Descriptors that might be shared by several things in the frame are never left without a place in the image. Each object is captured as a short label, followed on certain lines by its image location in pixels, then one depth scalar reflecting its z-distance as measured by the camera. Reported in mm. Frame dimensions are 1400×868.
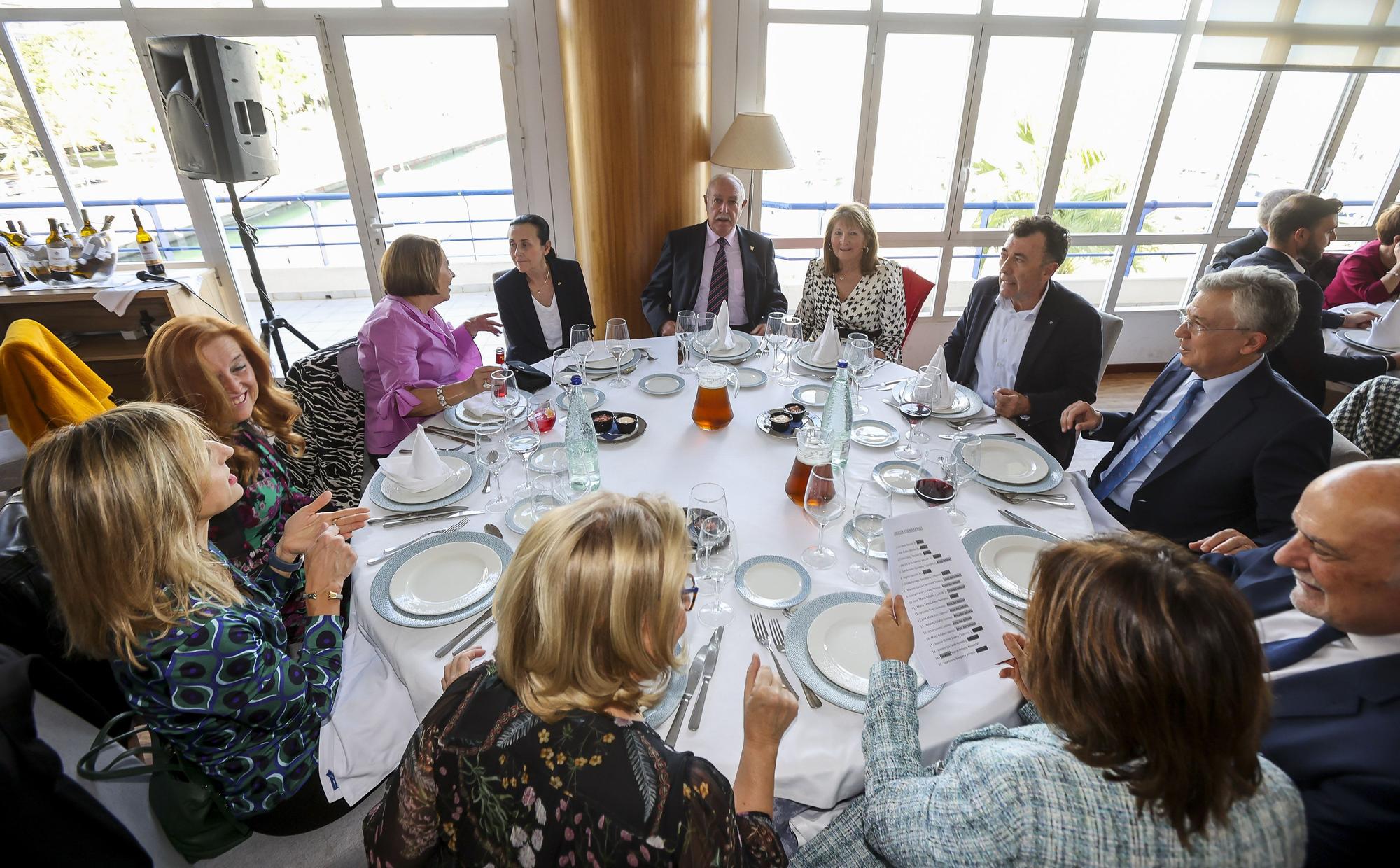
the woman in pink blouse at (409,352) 2336
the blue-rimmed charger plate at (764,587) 1300
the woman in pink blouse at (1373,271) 3660
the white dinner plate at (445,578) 1330
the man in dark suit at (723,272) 3572
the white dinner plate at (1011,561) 1374
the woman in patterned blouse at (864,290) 3064
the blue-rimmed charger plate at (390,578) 1285
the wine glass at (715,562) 1286
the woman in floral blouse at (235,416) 1614
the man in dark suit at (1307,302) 2947
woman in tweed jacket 761
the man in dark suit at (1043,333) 2469
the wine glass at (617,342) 2342
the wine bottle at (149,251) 3891
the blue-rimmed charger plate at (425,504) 1629
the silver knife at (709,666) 1080
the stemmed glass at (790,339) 2391
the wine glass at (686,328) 2475
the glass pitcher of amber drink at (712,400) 1964
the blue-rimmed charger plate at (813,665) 1116
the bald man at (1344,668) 928
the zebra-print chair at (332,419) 2340
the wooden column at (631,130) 3422
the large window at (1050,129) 4047
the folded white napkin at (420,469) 1675
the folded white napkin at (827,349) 2471
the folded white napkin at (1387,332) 3131
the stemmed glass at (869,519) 1401
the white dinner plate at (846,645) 1163
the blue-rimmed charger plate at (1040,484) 1684
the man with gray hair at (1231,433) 1709
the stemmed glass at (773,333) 2591
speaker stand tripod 3766
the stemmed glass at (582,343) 2254
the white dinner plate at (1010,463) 1756
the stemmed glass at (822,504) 1416
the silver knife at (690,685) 1068
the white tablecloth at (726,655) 1064
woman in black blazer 3090
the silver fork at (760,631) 1225
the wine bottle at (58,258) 3756
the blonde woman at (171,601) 1045
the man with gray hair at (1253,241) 3592
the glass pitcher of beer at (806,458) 1589
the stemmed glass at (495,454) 1657
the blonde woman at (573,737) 803
